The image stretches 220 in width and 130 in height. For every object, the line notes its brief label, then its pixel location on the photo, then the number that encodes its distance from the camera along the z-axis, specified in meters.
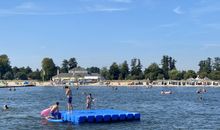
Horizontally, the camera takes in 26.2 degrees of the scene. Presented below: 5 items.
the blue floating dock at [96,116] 43.25
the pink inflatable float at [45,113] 47.52
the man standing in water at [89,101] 53.66
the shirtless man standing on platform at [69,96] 46.44
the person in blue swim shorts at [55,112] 45.25
